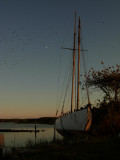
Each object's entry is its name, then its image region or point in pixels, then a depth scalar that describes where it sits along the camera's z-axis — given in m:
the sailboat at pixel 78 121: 22.88
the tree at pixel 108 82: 27.77
